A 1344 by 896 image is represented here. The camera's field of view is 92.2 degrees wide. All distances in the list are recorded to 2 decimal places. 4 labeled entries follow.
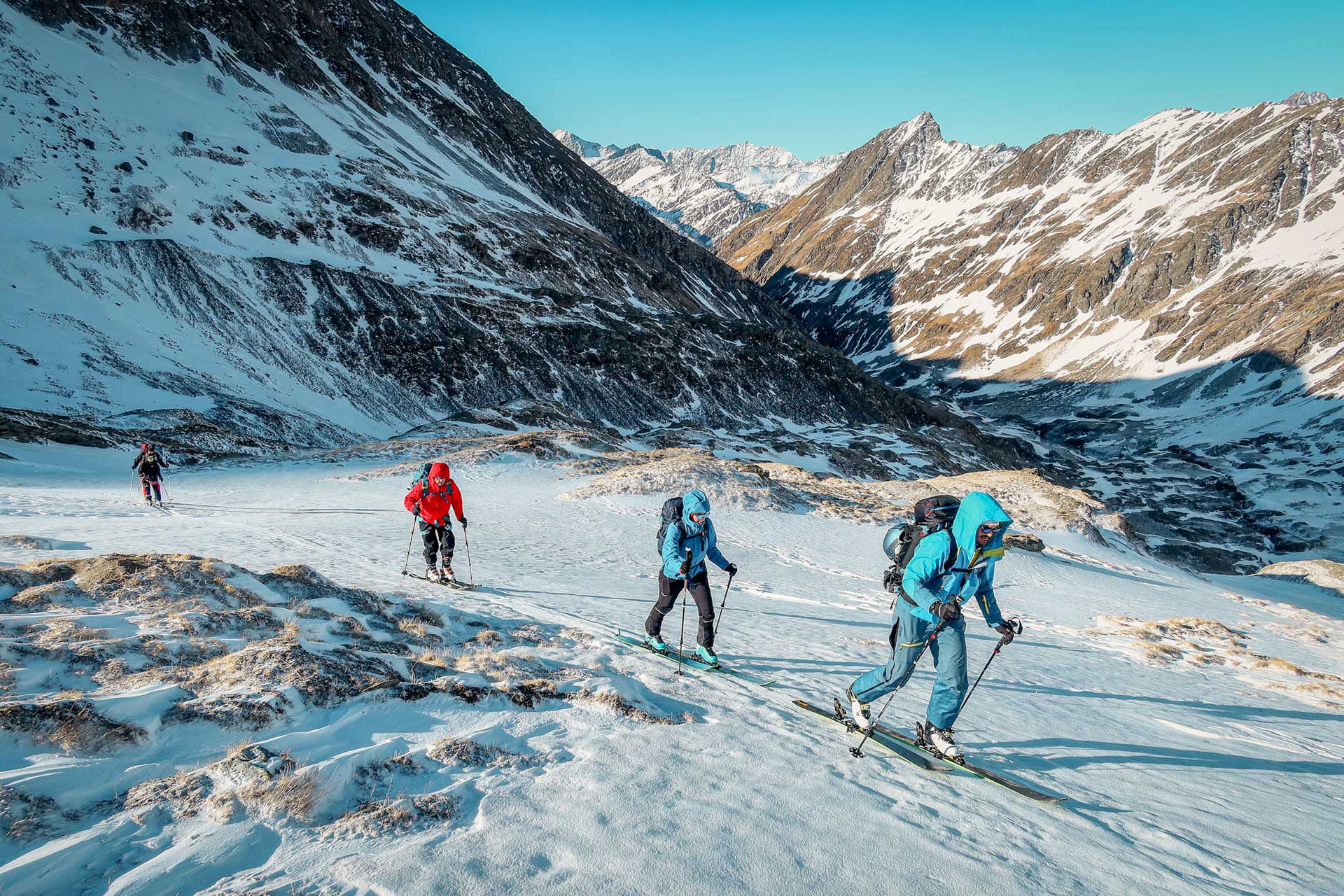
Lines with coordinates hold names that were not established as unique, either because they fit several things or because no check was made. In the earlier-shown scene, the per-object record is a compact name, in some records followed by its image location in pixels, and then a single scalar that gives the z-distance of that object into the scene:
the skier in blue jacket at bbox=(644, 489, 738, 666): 8.19
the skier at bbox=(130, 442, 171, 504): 17.92
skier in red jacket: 11.66
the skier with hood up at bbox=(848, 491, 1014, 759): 5.99
